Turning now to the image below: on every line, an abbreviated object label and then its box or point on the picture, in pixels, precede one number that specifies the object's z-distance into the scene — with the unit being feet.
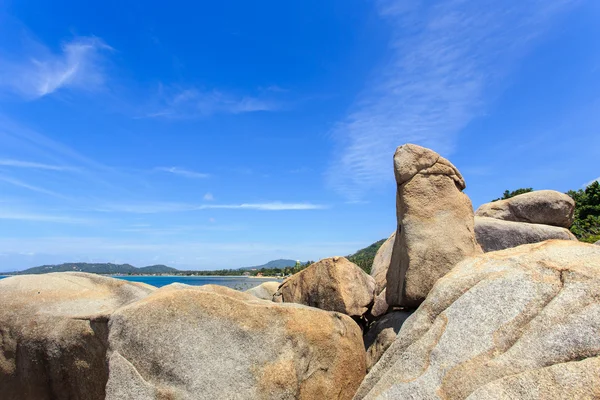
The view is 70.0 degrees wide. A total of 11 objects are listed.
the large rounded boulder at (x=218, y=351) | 23.20
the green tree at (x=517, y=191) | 194.85
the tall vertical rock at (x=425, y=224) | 34.83
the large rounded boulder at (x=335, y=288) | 37.35
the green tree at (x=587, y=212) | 154.05
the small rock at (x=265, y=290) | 62.39
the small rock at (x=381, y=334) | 32.26
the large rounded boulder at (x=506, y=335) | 15.84
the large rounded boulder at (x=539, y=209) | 77.51
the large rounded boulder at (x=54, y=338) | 28.48
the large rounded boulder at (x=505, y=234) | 62.23
